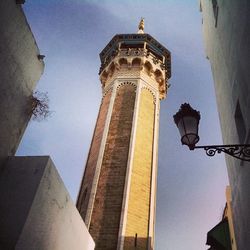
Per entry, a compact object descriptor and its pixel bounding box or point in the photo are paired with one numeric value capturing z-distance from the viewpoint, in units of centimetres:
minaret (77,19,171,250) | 1160
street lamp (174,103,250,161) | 427
